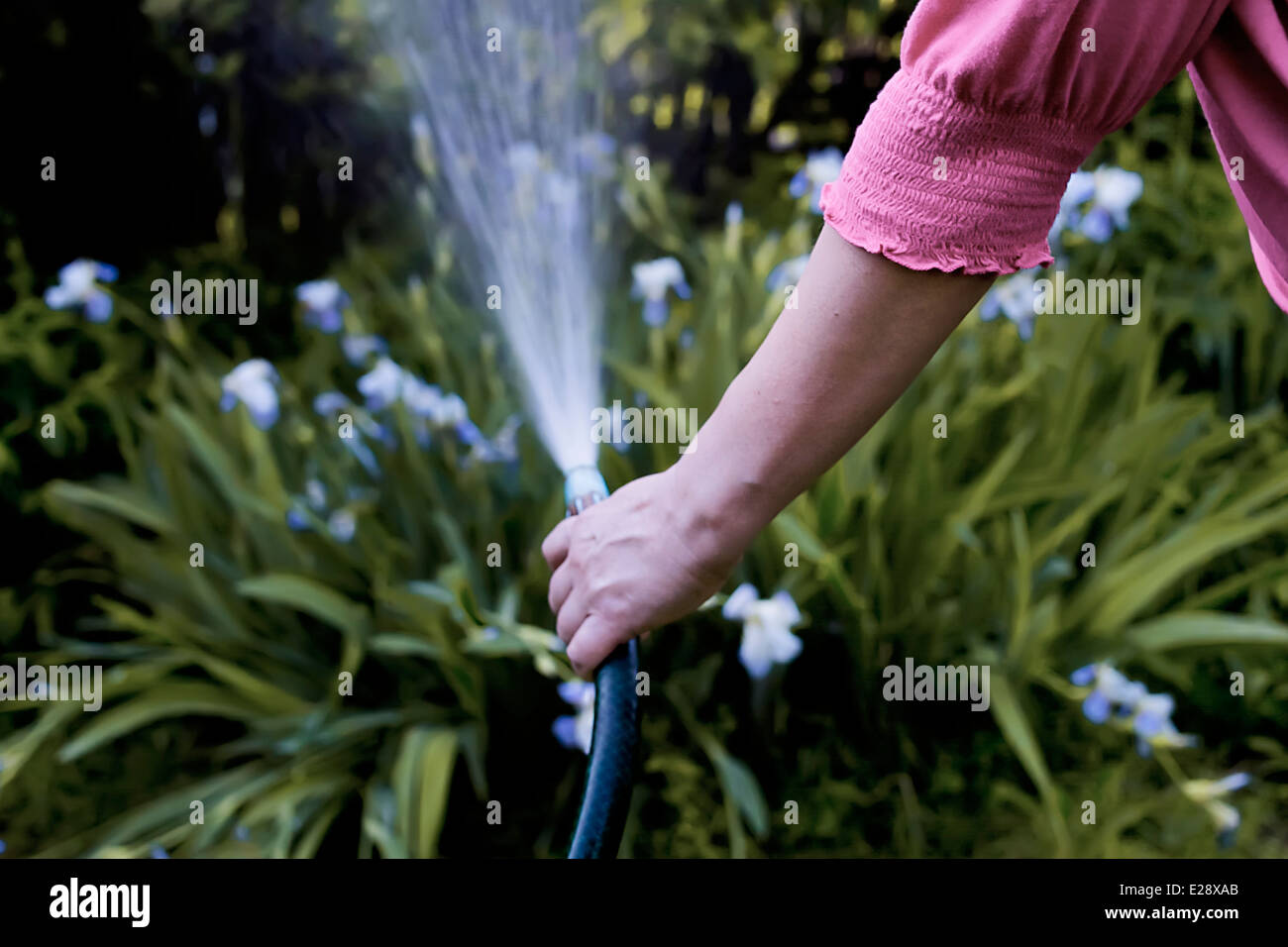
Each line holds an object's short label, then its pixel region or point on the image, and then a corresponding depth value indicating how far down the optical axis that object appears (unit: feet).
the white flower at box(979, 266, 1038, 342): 8.59
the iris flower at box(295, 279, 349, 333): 8.82
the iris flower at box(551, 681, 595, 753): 6.20
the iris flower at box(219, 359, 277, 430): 7.73
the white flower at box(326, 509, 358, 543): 7.34
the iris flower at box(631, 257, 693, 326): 8.39
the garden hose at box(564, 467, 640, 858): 3.20
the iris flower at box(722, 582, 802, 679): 6.14
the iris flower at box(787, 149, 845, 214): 9.40
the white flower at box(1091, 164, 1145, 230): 8.71
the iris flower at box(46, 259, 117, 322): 8.74
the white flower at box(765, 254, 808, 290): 8.36
